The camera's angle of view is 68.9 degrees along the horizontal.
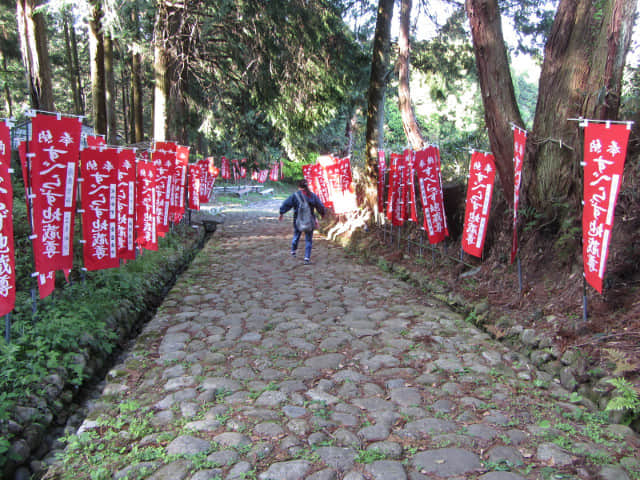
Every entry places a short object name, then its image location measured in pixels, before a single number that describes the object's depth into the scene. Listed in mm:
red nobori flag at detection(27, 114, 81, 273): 4930
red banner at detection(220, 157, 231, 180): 29597
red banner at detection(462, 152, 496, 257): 6654
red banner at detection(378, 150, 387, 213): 11531
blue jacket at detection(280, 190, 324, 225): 10320
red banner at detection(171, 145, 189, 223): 11188
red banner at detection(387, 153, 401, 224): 9992
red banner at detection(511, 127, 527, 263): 5785
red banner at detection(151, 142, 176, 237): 9445
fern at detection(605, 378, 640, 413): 3486
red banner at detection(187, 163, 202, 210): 14523
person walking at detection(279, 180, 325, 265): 10281
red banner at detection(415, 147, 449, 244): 8023
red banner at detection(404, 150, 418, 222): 9000
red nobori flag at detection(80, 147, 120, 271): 6285
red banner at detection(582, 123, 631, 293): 4281
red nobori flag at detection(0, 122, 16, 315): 3939
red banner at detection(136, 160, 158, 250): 8016
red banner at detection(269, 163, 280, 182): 35944
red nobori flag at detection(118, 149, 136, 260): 6805
